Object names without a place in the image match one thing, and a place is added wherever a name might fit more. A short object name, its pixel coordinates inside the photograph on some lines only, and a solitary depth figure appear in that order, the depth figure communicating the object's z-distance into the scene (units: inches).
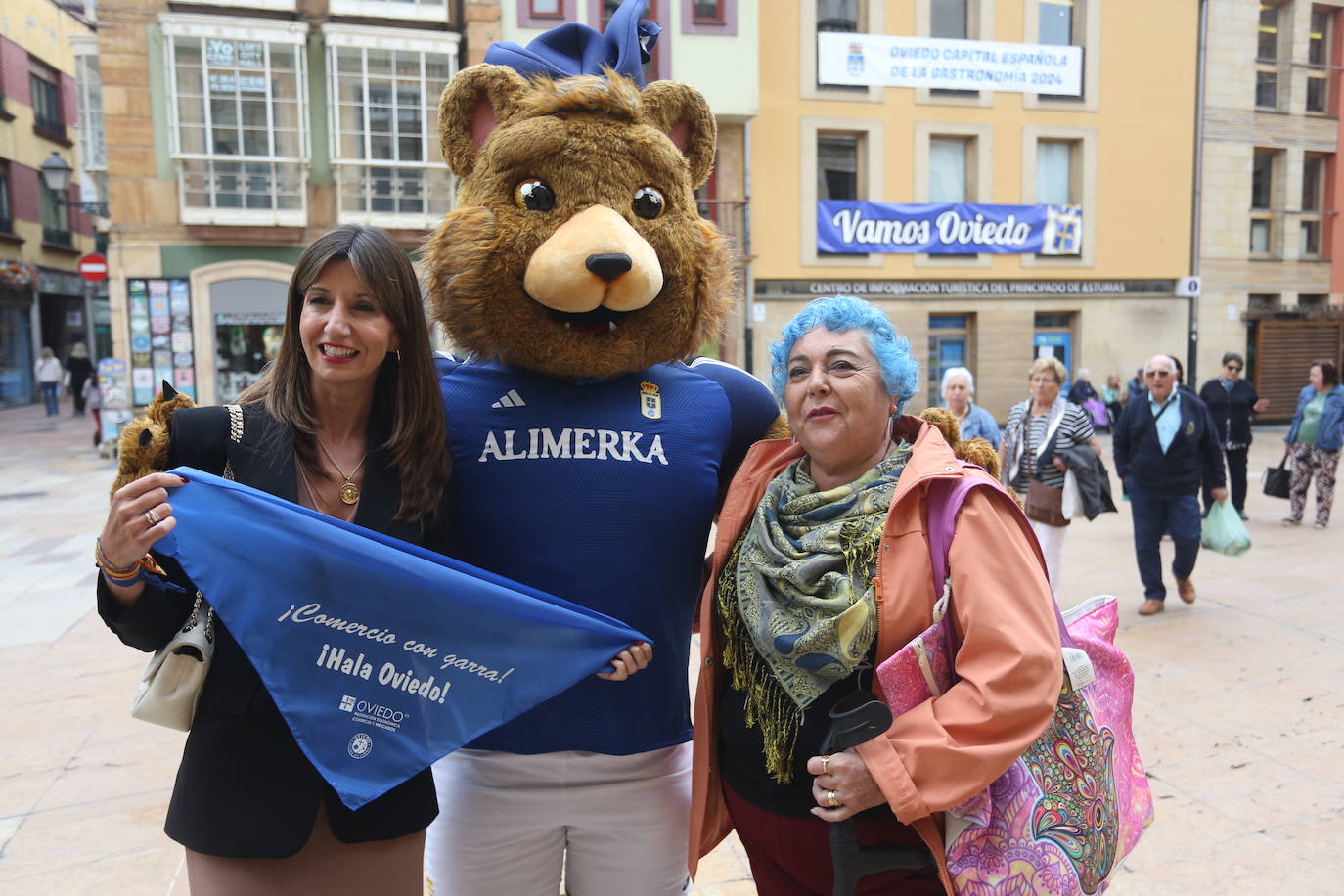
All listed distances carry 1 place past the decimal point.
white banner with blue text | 700.7
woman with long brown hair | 67.5
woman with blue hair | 65.8
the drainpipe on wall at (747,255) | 700.7
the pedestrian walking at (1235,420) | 382.3
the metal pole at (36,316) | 1069.5
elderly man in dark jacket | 254.8
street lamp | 607.5
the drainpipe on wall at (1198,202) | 778.8
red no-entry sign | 555.5
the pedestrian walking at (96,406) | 642.8
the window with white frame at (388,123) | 639.1
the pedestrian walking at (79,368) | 892.8
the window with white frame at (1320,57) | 826.8
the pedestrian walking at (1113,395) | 730.8
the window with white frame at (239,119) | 614.2
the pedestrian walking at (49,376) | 912.3
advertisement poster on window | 633.6
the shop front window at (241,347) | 656.4
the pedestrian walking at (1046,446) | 245.0
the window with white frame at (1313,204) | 834.8
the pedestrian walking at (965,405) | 261.6
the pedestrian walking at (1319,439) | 362.9
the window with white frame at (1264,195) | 827.4
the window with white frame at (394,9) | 634.2
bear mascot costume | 81.4
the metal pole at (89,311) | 1200.8
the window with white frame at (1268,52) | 821.2
